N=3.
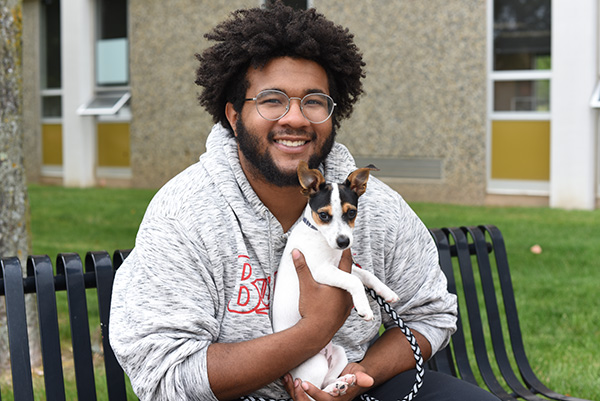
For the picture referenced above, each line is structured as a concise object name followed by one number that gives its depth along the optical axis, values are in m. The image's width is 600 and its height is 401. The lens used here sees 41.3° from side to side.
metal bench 3.42
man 2.33
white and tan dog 2.32
